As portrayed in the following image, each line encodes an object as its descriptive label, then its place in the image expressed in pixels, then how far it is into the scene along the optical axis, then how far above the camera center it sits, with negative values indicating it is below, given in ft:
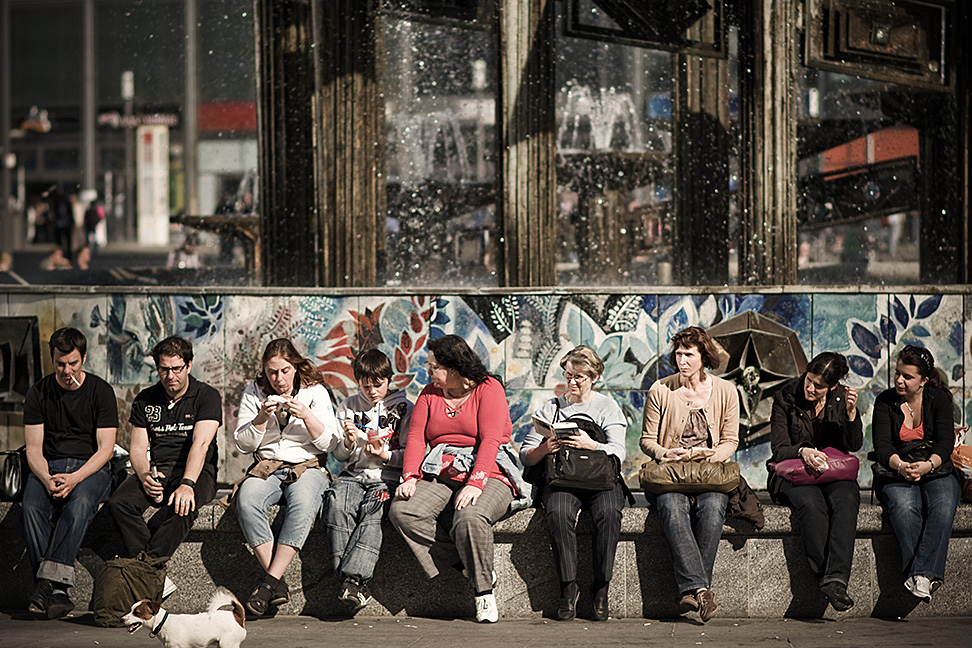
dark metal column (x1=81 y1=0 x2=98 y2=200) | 266.57 +23.08
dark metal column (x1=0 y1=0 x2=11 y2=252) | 247.70 +19.60
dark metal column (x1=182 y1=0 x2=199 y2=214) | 264.72 +20.24
